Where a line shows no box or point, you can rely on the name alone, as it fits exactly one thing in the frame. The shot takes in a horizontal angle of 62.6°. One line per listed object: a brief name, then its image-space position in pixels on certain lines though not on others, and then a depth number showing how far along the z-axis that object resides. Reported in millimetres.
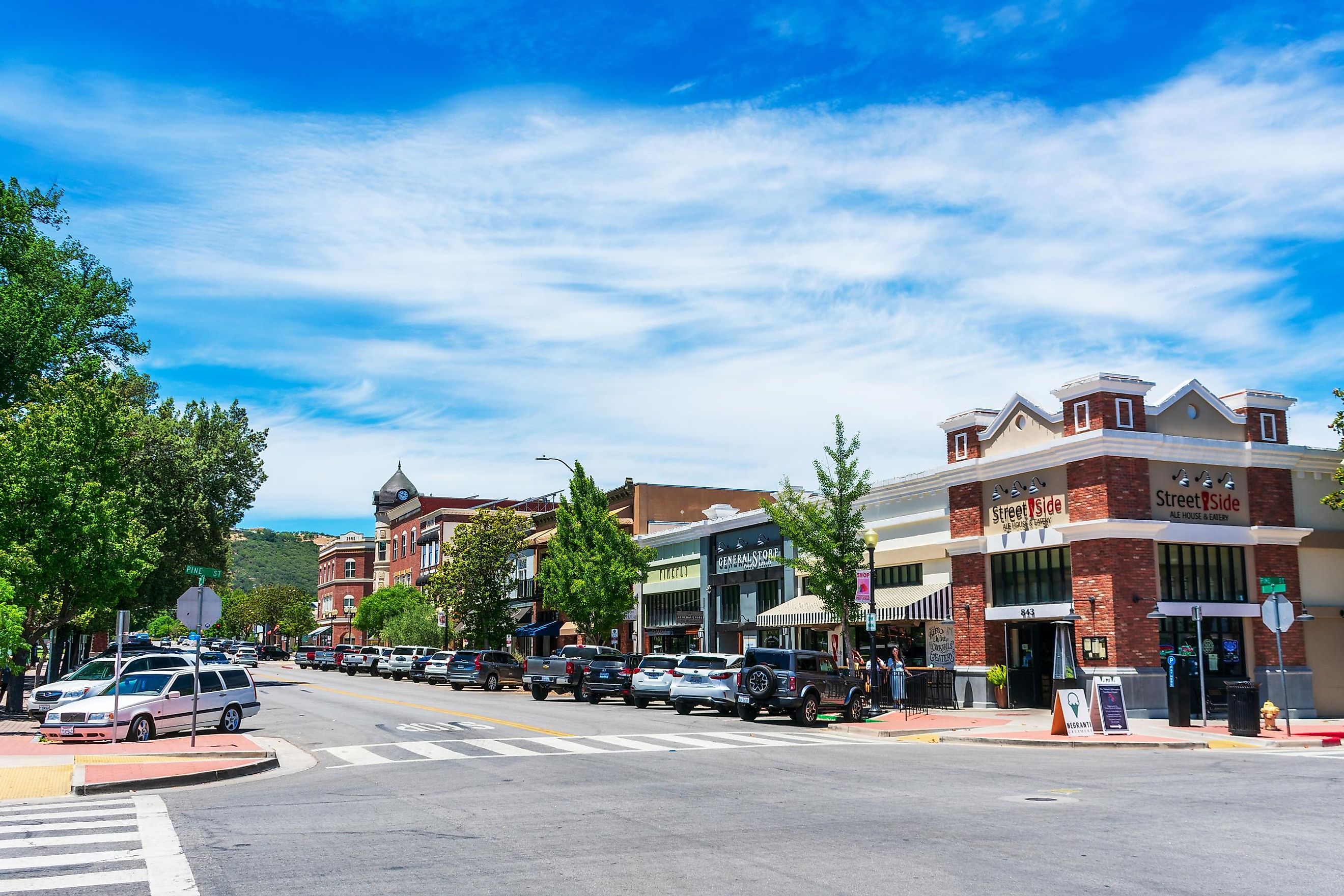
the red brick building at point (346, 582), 123250
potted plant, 31281
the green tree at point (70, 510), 29078
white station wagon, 22047
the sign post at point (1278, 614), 23328
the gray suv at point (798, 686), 27484
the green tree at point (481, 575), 62156
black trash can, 23203
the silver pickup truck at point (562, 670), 40156
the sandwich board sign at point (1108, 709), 23484
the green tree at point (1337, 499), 29484
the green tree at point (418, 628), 69250
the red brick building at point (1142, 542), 29047
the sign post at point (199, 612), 20359
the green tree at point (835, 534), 32719
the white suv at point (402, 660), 60094
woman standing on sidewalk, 32906
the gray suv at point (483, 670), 48156
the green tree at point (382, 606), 85438
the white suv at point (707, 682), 30391
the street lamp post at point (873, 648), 28672
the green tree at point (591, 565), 50438
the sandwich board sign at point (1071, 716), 23422
